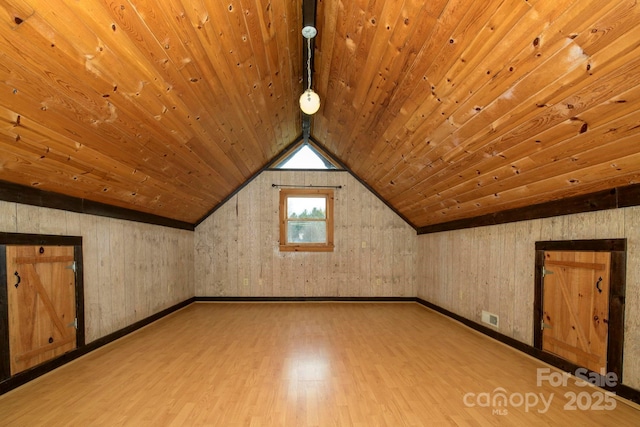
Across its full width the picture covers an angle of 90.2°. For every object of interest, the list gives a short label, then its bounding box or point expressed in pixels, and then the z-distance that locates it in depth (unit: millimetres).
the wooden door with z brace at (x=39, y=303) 2727
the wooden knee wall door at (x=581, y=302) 2609
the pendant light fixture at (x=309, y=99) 2958
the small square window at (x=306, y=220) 6609
